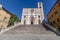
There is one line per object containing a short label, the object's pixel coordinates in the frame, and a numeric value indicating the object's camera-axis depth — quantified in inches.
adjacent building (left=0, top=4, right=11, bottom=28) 497.4
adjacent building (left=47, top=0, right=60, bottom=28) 404.0
